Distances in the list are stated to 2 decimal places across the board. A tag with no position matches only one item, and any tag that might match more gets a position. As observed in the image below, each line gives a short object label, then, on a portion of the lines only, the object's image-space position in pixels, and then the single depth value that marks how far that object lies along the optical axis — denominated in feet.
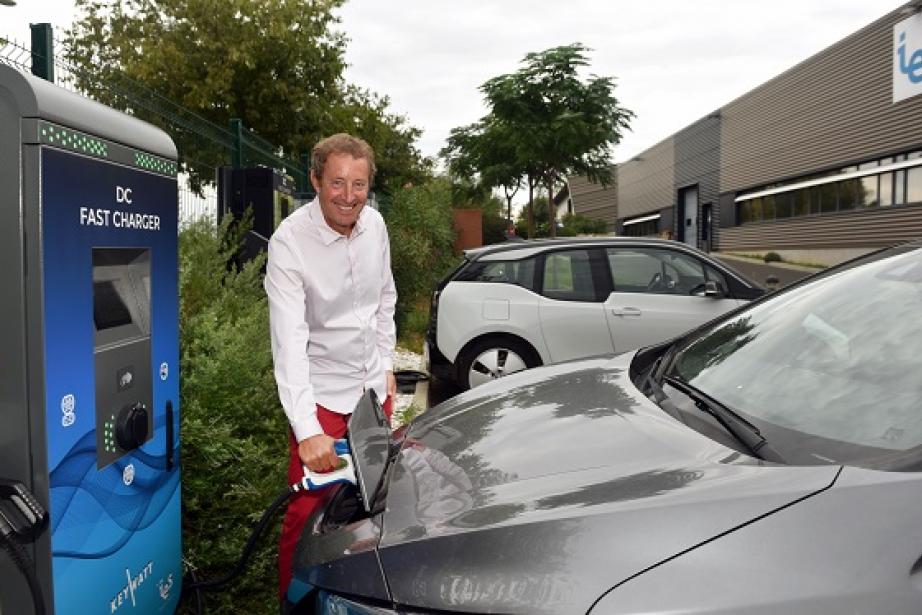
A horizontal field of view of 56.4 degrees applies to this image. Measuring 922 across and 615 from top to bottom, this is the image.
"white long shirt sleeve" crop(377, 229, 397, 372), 10.76
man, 8.72
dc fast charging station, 6.08
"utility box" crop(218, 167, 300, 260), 20.30
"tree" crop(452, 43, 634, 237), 59.52
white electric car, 23.93
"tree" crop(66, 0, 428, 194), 59.16
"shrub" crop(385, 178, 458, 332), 41.75
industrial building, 78.02
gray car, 4.77
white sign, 63.72
